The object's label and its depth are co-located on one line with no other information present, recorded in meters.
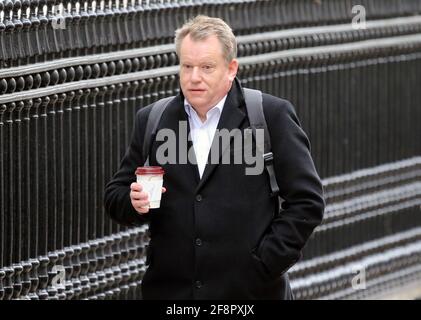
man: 14.72
